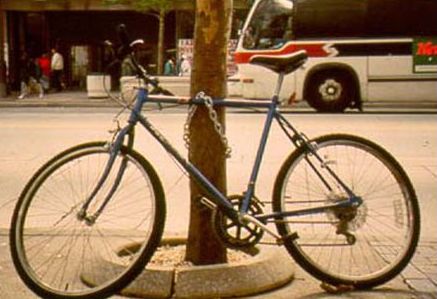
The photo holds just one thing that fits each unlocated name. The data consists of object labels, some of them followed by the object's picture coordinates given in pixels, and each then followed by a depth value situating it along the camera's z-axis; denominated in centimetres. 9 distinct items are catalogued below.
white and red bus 2005
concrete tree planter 452
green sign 1992
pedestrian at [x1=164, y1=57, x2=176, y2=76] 3116
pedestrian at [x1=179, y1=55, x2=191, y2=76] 2931
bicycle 435
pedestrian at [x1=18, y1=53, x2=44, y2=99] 2992
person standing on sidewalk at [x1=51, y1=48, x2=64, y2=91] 3175
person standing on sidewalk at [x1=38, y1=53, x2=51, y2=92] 3171
